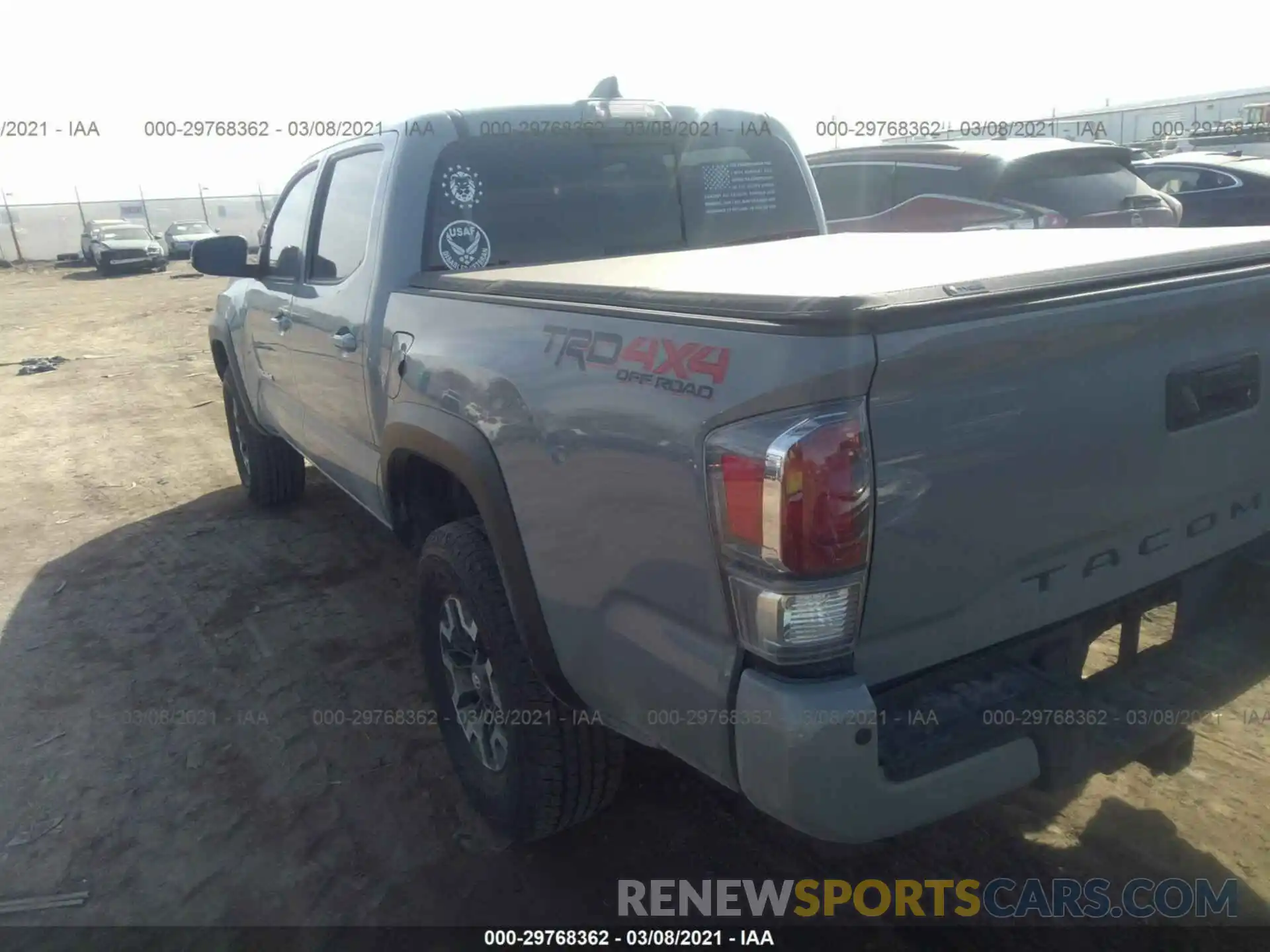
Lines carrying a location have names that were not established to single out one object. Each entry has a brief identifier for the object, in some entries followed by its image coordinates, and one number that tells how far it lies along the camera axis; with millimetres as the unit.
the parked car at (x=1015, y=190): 6715
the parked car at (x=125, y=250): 27703
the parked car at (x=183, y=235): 31578
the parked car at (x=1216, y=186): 9258
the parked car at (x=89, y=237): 29688
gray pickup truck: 1732
